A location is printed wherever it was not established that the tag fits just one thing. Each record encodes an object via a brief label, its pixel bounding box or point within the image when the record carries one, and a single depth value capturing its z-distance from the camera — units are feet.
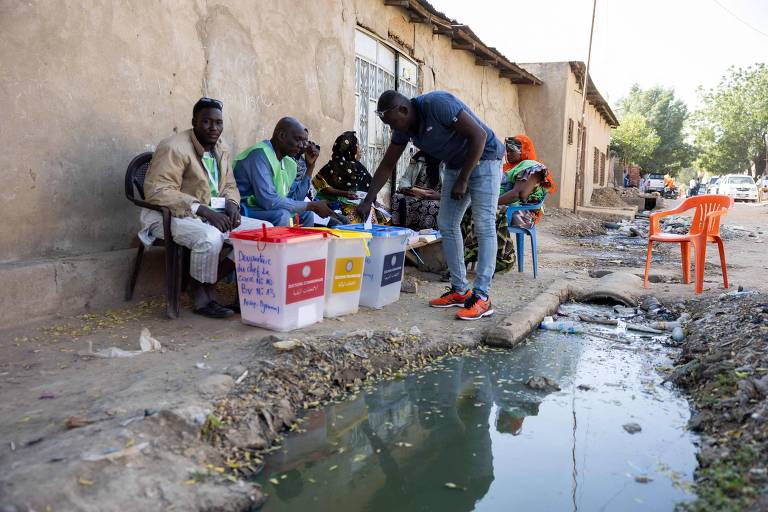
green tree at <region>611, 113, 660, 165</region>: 121.19
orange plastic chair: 16.93
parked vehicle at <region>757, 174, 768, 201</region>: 97.83
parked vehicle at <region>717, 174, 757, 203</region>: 96.84
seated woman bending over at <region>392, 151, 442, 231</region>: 18.92
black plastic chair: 11.48
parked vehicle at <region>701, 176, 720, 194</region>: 105.19
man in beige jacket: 11.41
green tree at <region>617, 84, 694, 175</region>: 160.66
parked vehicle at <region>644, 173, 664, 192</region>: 115.26
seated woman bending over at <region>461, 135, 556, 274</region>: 18.65
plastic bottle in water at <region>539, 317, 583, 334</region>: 13.64
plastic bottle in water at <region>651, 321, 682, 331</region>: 13.92
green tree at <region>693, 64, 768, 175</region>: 136.77
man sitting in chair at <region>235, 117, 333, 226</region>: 13.52
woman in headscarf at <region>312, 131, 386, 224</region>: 17.81
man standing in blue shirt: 12.41
